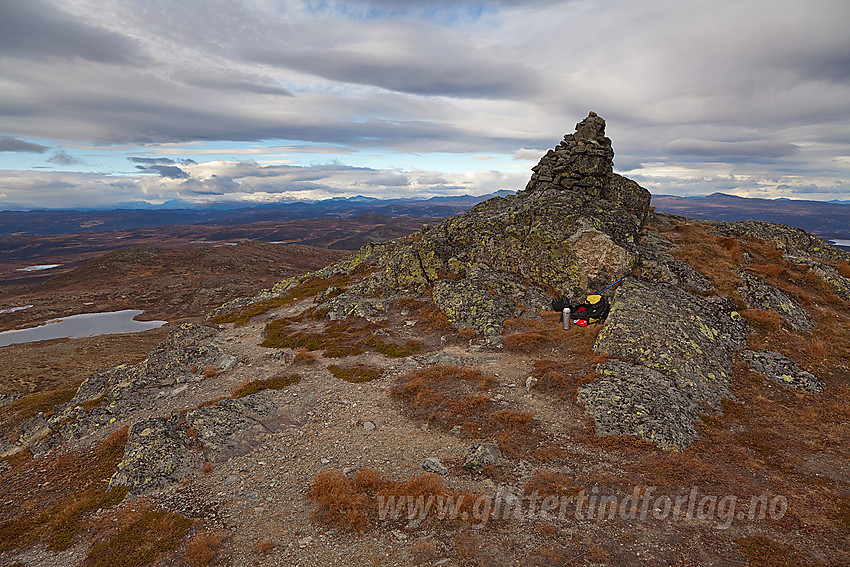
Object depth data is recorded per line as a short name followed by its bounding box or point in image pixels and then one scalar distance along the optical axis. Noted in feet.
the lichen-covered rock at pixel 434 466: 45.63
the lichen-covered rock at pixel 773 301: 78.84
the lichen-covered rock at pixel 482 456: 45.60
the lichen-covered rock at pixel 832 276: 92.02
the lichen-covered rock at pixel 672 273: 92.58
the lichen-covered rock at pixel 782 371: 60.75
